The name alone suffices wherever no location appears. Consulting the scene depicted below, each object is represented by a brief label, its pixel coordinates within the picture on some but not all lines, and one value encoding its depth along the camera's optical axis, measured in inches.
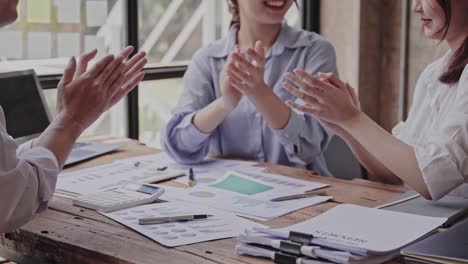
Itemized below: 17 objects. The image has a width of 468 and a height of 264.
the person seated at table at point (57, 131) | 72.7
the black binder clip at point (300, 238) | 73.8
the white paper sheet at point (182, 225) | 78.8
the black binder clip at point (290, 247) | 73.4
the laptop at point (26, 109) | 104.2
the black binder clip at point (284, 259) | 73.0
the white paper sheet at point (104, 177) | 93.3
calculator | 86.3
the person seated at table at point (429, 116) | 83.0
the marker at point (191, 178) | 94.2
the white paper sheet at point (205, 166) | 97.2
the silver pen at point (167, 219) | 81.9
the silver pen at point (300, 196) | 88.9
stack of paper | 72.5
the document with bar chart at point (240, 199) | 85.3
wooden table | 75.6
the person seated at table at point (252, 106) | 103.3
